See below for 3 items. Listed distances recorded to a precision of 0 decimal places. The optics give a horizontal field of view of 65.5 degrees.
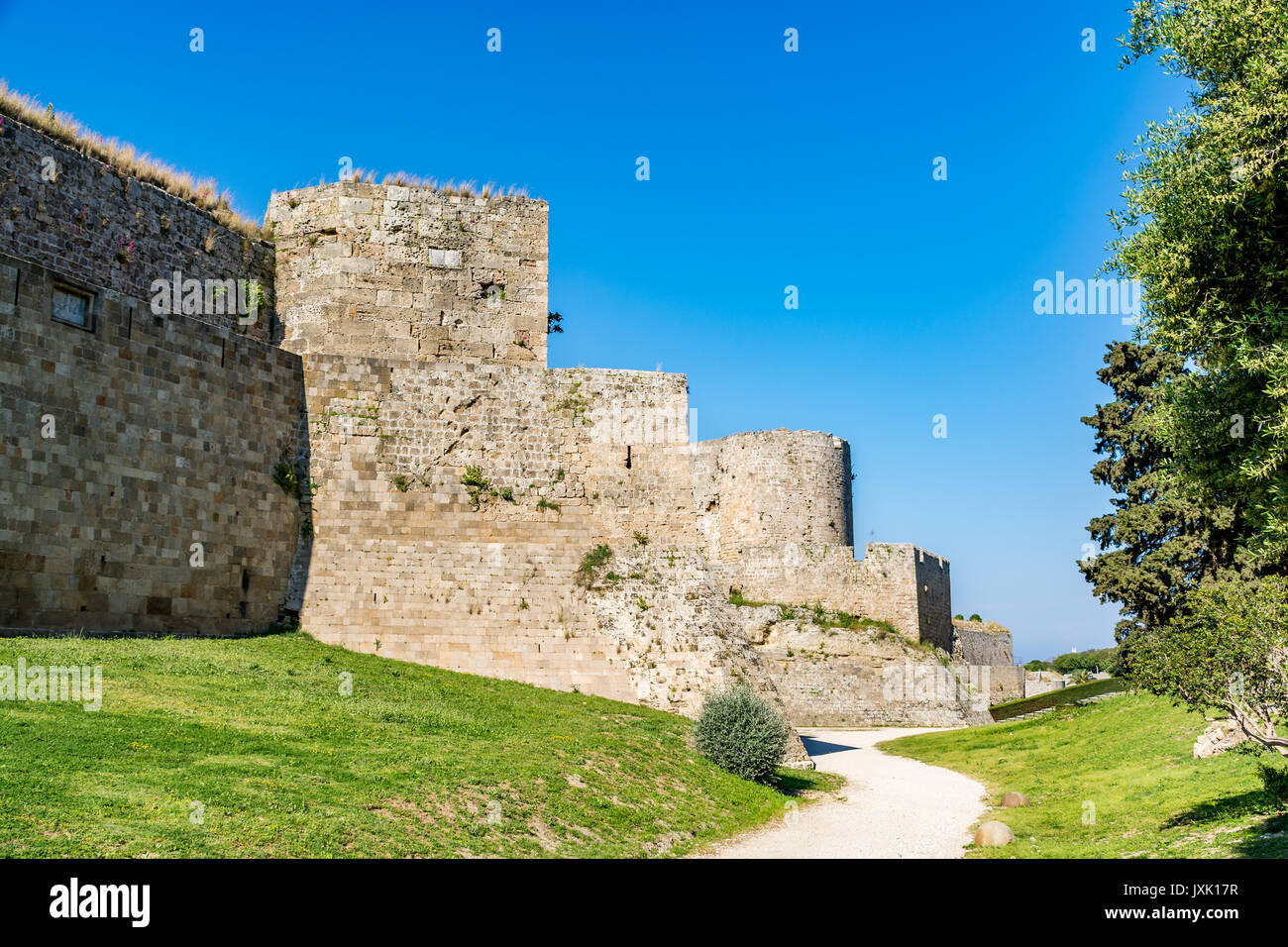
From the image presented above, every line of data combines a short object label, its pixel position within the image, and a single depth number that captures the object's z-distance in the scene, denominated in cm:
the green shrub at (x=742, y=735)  1775
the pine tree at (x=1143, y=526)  2903
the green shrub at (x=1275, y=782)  1350
